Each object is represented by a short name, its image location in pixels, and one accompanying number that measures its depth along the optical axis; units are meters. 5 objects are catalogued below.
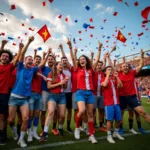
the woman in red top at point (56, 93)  3.88
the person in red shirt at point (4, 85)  3.69
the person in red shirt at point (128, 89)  4.44
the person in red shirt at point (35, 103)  3.92
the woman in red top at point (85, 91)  3.81
